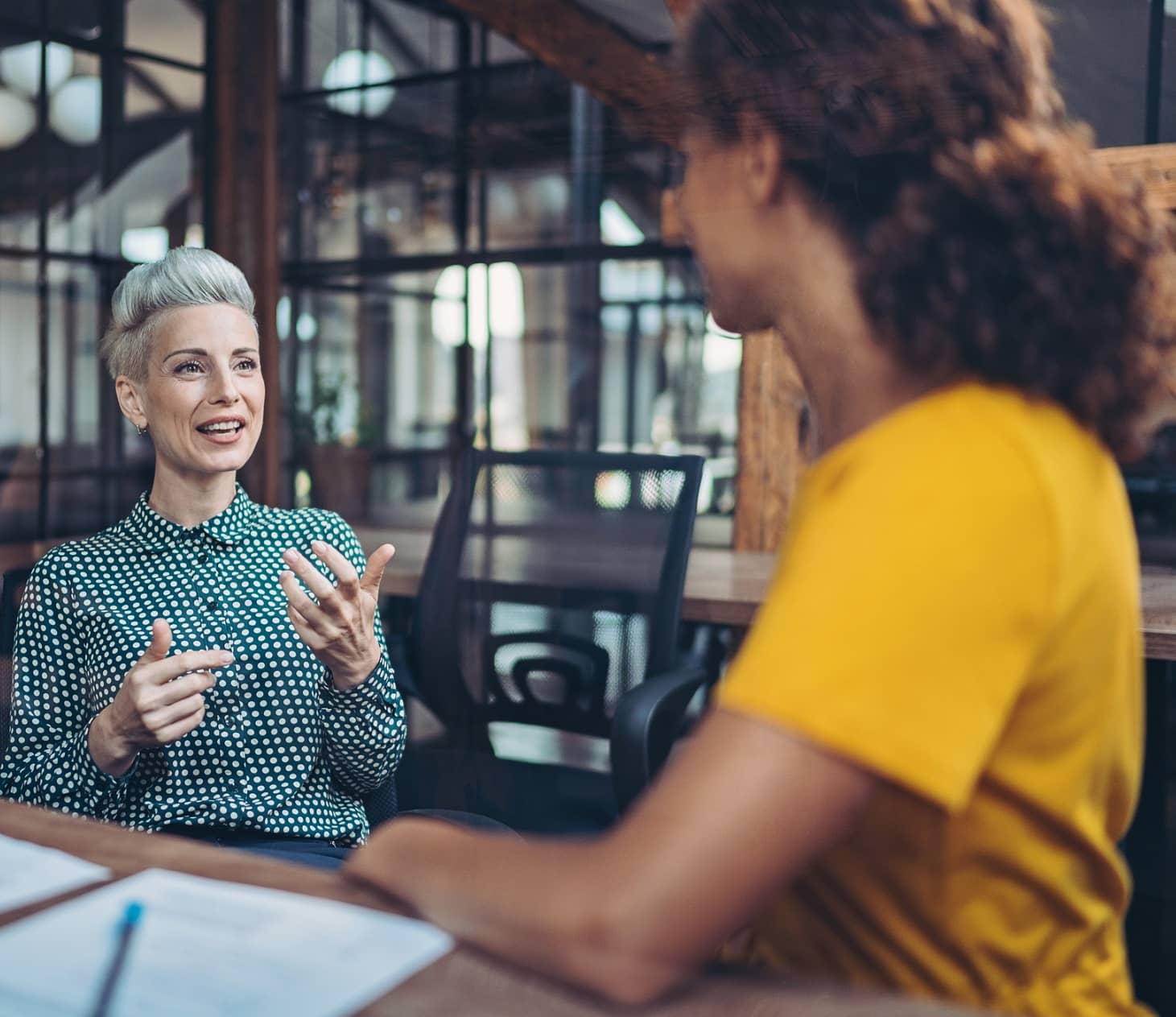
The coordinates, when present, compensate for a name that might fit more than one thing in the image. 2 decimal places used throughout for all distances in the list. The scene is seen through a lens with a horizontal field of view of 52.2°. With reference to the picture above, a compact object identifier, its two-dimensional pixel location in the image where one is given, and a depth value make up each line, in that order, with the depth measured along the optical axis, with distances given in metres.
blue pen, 0.63
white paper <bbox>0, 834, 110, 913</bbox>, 0.77
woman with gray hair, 1.31
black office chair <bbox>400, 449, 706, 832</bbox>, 1.97
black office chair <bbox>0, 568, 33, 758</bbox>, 1.37
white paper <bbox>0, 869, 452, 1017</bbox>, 0.63
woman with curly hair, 0.55
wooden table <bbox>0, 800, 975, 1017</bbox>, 0.61
